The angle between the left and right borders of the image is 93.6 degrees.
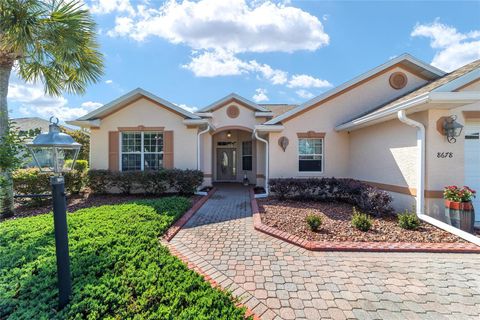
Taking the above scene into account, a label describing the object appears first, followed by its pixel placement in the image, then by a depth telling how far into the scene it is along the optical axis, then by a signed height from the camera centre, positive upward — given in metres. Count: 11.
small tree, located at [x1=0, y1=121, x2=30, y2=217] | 4.73 +0.22
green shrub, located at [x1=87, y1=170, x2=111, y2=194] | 10.27 -0.89
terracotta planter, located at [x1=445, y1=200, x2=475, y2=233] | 5.75 -1.44
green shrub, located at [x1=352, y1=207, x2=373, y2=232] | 5.68 -1.61
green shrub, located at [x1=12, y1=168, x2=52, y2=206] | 8.95 -1.02
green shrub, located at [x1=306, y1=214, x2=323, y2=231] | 5.62 -1.56
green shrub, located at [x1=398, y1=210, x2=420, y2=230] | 5.82 -1.61
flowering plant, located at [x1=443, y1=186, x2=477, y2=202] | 5.84 -0.89
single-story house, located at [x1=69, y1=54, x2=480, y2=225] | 6.45 +0.94
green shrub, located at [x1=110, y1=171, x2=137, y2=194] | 10.19 -0.85
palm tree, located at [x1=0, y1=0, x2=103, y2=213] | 6.34 +3.59
